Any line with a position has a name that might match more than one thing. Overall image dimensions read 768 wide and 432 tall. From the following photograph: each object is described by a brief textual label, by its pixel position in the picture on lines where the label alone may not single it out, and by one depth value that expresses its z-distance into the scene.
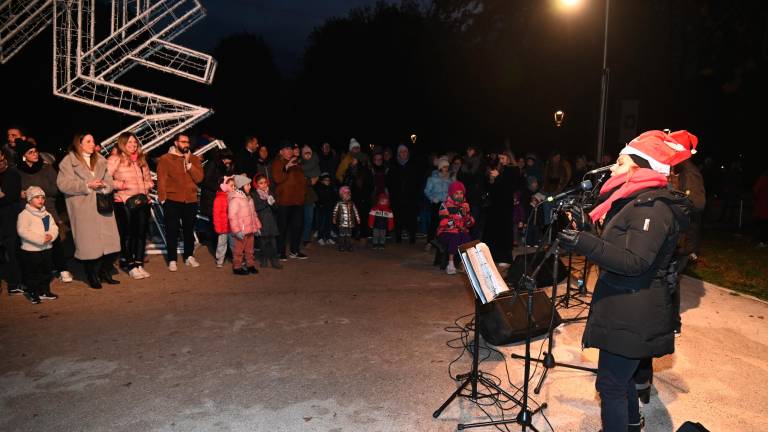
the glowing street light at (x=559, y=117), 19.14
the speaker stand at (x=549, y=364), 4.09
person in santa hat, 3.07
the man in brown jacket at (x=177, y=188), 8.26
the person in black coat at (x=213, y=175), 8.85
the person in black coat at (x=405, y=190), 11.60
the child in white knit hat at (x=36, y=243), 6.66
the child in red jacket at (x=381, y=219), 10.71
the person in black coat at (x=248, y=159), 9.28
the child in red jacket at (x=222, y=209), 8.54
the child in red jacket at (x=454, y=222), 8.58
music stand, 3.86
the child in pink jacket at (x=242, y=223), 8.23
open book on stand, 3.88
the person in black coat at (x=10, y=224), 6.90
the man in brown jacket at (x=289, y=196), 9.43
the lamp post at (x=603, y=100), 10.67
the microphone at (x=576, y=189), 3.34
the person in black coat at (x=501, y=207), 8.88
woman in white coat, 7.10
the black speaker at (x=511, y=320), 5.11
